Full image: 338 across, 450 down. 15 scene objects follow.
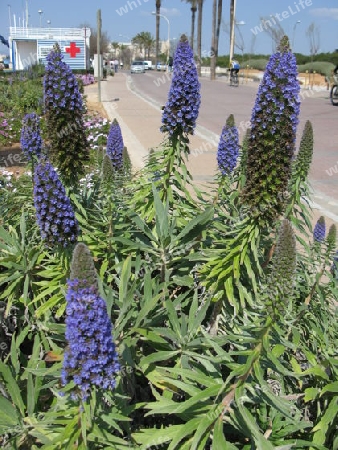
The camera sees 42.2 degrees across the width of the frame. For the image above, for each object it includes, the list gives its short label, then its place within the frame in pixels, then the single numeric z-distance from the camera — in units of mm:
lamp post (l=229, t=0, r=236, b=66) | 48906
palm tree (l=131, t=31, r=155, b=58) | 99262
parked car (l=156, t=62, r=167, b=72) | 80131
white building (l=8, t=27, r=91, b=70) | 38594
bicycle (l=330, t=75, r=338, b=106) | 24548
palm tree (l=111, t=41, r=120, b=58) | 109088
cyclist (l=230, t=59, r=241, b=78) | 38359
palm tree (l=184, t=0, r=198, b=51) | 70750
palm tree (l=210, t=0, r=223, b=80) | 47781
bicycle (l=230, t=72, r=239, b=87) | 39500
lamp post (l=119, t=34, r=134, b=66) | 115188
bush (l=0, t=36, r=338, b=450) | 1822
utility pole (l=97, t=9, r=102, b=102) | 17578
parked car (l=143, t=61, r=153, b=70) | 79944
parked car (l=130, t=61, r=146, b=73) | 66812
